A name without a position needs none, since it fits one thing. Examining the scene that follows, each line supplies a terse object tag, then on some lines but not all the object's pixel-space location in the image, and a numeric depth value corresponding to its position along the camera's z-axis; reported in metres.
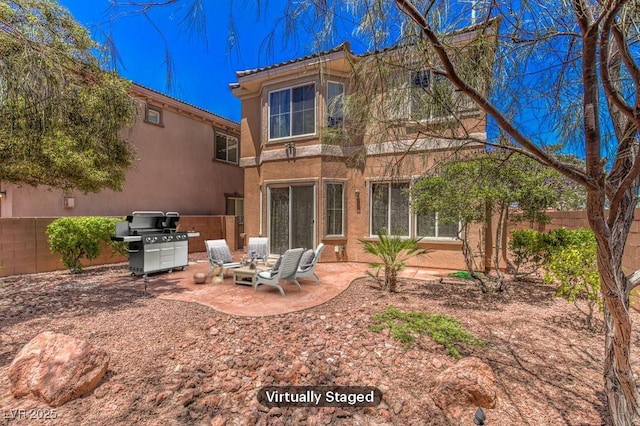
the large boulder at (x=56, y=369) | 3.27
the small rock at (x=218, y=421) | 2.98
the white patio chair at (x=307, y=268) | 7.60
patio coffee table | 7.55
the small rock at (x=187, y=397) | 3.28
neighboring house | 11.39
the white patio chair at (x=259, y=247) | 9.62
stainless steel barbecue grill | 8.76
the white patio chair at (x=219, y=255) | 8.60
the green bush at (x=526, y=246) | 8.09
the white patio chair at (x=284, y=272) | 6.87
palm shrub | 7.32
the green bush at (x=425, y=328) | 4.55
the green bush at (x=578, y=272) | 4.93
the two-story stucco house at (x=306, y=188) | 10.61
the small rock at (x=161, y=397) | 3.31
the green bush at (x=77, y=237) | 9.30
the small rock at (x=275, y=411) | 3.17
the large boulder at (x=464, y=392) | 3.09
